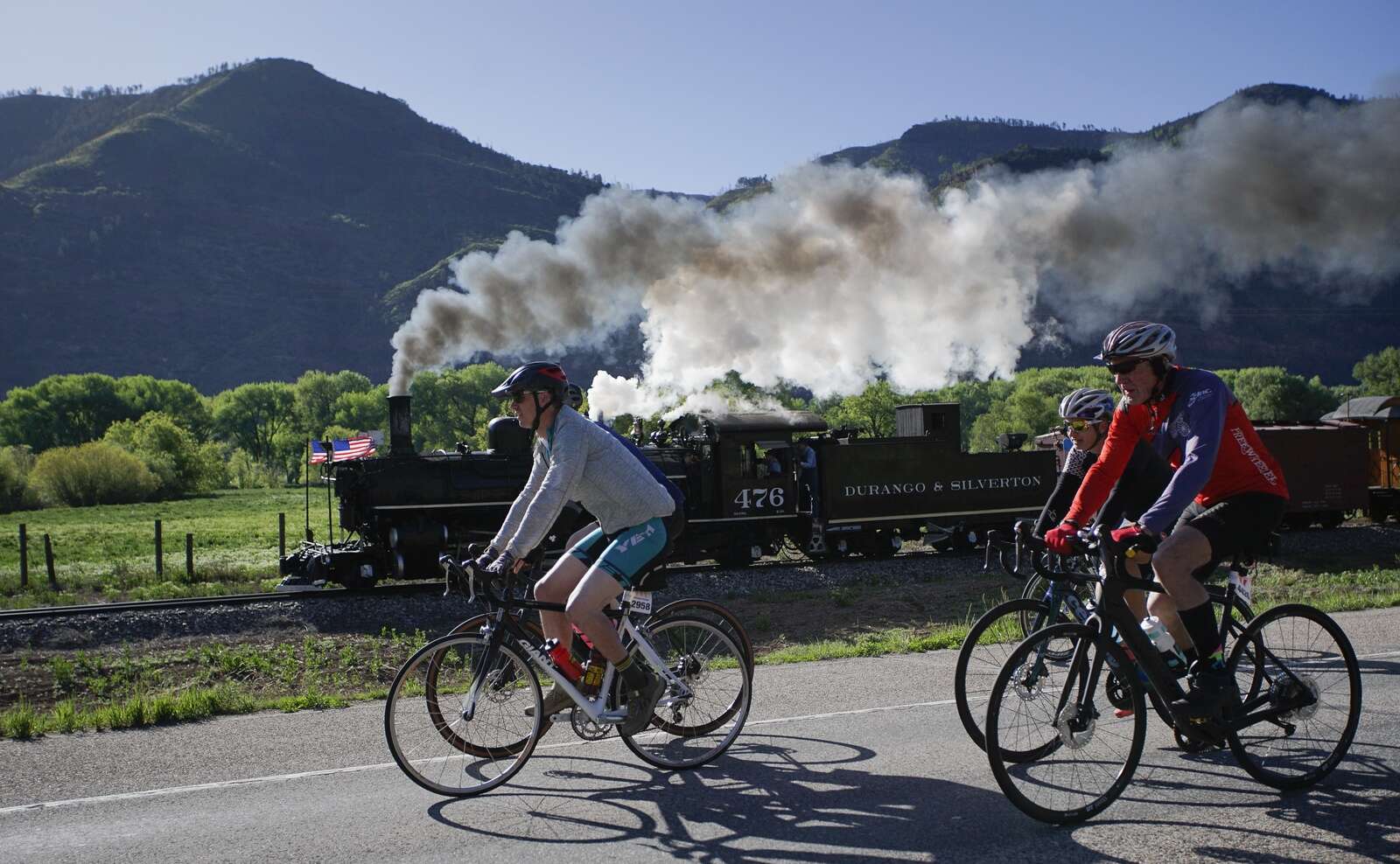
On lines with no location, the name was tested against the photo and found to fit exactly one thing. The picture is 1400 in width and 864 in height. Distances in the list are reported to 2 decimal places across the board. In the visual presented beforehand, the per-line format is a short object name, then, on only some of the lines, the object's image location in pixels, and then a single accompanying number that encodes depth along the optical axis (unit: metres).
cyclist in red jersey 4.64
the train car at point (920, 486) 19.95
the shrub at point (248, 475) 81.38
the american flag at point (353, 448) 17.75
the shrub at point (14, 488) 55.04
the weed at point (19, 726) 6.49
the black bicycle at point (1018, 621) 4.88
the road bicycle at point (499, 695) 5.05
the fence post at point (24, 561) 18.92
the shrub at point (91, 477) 57.34
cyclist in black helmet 5.14
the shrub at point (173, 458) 65.31
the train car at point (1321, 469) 22.23
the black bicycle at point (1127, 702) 4.48
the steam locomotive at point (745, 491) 17.17
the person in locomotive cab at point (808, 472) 20.08
